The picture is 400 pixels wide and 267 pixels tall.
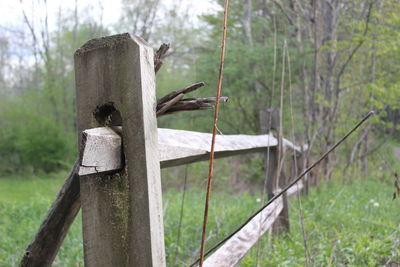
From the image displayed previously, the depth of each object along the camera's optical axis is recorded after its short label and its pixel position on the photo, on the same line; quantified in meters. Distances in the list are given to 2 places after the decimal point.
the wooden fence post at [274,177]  3.29
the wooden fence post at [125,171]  0.90
